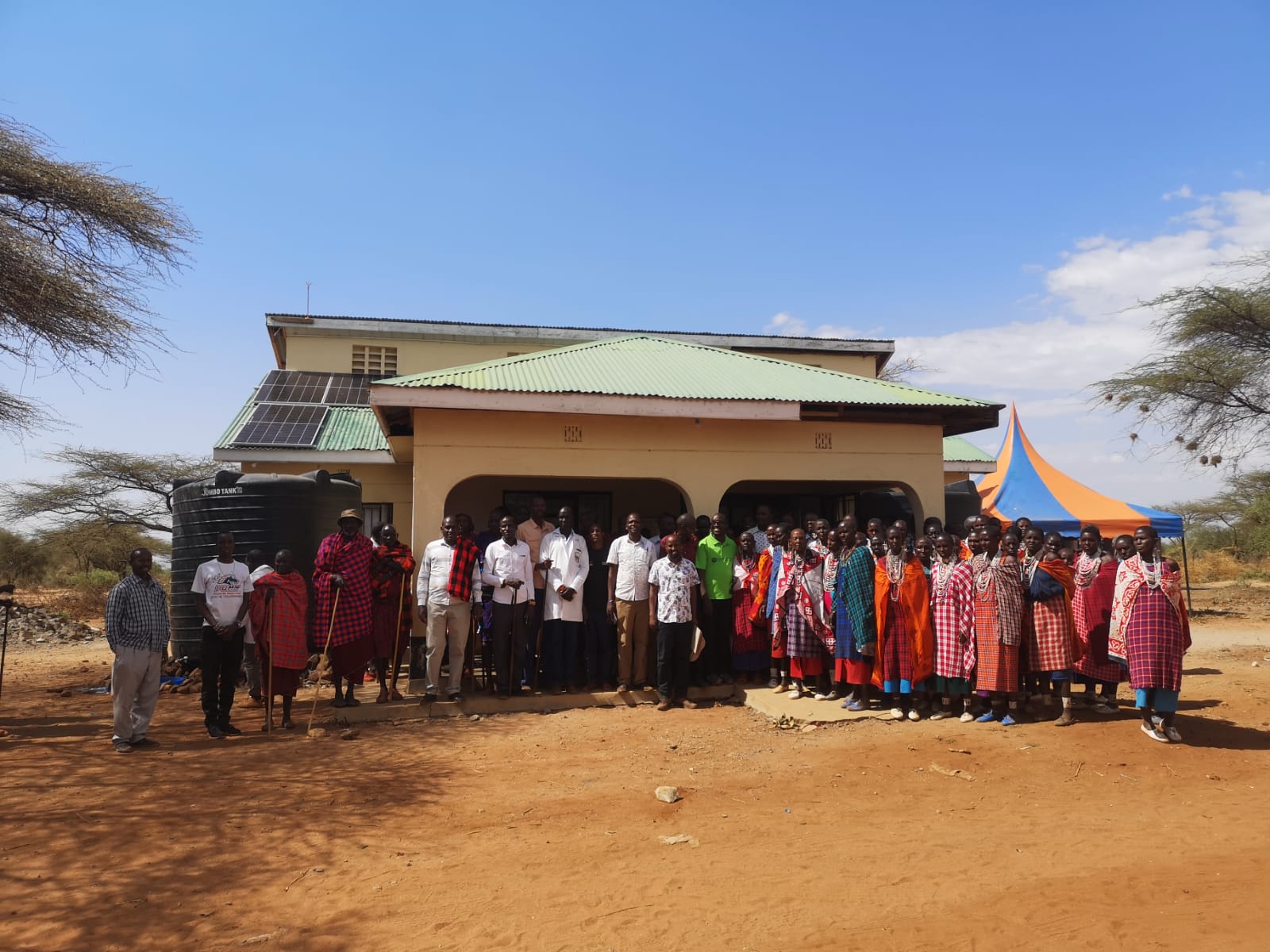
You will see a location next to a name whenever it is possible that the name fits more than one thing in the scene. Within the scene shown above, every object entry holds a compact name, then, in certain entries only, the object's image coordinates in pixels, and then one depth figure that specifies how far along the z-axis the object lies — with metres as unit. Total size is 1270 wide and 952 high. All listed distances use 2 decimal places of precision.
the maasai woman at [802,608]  8.05
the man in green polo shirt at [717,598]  8.60
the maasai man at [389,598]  8.21
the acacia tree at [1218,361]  16.70
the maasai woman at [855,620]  7.55
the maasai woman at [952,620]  7.24
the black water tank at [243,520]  9.66
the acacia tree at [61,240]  8.55
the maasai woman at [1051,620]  7.04
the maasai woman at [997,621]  7.03
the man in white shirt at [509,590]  7.96
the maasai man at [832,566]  7.93
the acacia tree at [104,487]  25.53
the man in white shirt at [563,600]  8.21
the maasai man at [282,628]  7.50
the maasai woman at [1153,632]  6.38
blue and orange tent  14.18
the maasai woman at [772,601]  8.42
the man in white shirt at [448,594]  7.86
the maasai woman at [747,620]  8.70
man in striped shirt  6.63
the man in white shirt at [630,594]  8.27
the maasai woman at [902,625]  7.44
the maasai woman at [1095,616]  7.51
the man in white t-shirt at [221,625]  7.25
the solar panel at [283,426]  13.11
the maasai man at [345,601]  7.96
